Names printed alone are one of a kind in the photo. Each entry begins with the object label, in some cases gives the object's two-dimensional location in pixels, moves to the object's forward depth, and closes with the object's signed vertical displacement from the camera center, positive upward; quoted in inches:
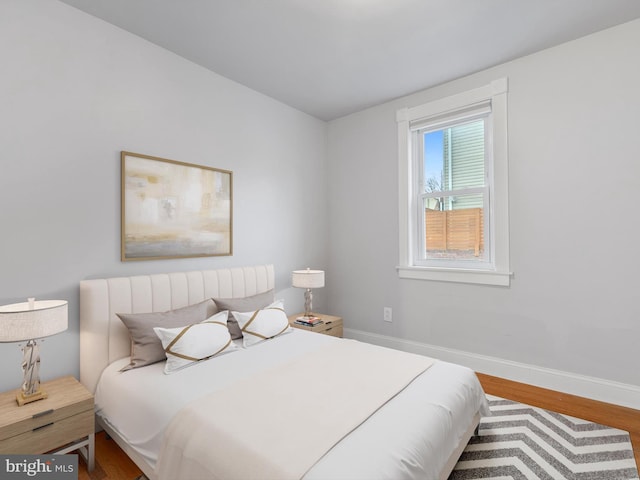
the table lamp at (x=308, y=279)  126.0 -15.0
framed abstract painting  92.1 +10.7
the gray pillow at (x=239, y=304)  98.3 -20.5
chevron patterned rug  67.7 -49.1
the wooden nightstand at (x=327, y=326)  123.3 -33.4
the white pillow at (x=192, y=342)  76.9 -25.2
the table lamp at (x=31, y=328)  60.2 -16.5
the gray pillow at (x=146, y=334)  78.4 -22.8
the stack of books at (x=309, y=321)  123.3 -31.4
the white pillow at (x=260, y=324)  95.3 -25.4
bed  47.9 -30.7
